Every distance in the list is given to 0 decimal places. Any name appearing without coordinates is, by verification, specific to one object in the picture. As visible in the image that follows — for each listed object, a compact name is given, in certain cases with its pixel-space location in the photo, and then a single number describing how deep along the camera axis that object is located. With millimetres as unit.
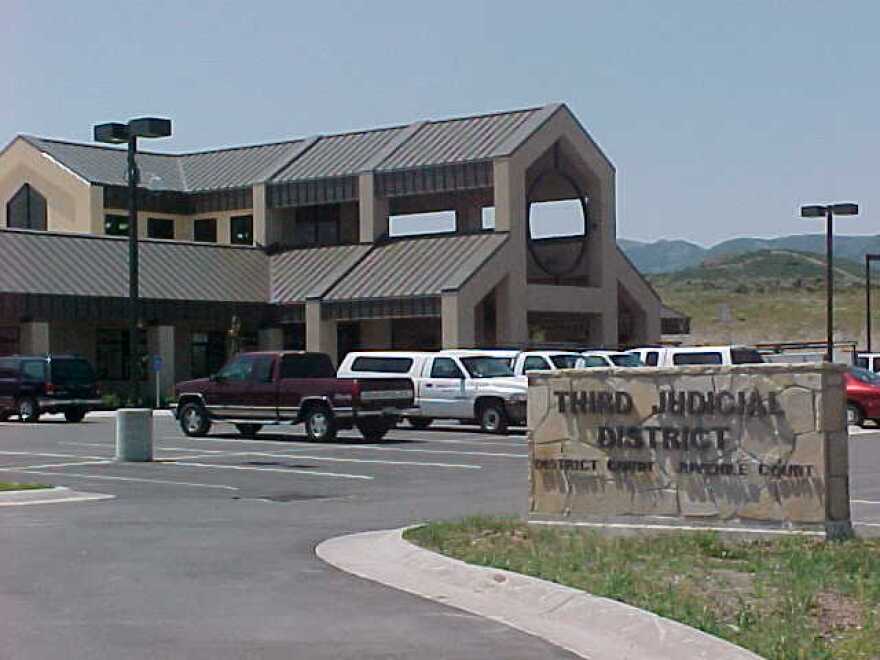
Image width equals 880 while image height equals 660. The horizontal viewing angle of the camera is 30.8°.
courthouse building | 53844
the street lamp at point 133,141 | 26969
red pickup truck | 33094
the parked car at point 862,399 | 38062
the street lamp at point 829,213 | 44156
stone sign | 14680
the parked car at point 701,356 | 36750
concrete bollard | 27641
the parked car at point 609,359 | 39303
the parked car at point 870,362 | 46250
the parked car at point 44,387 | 43500
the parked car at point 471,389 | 36656
